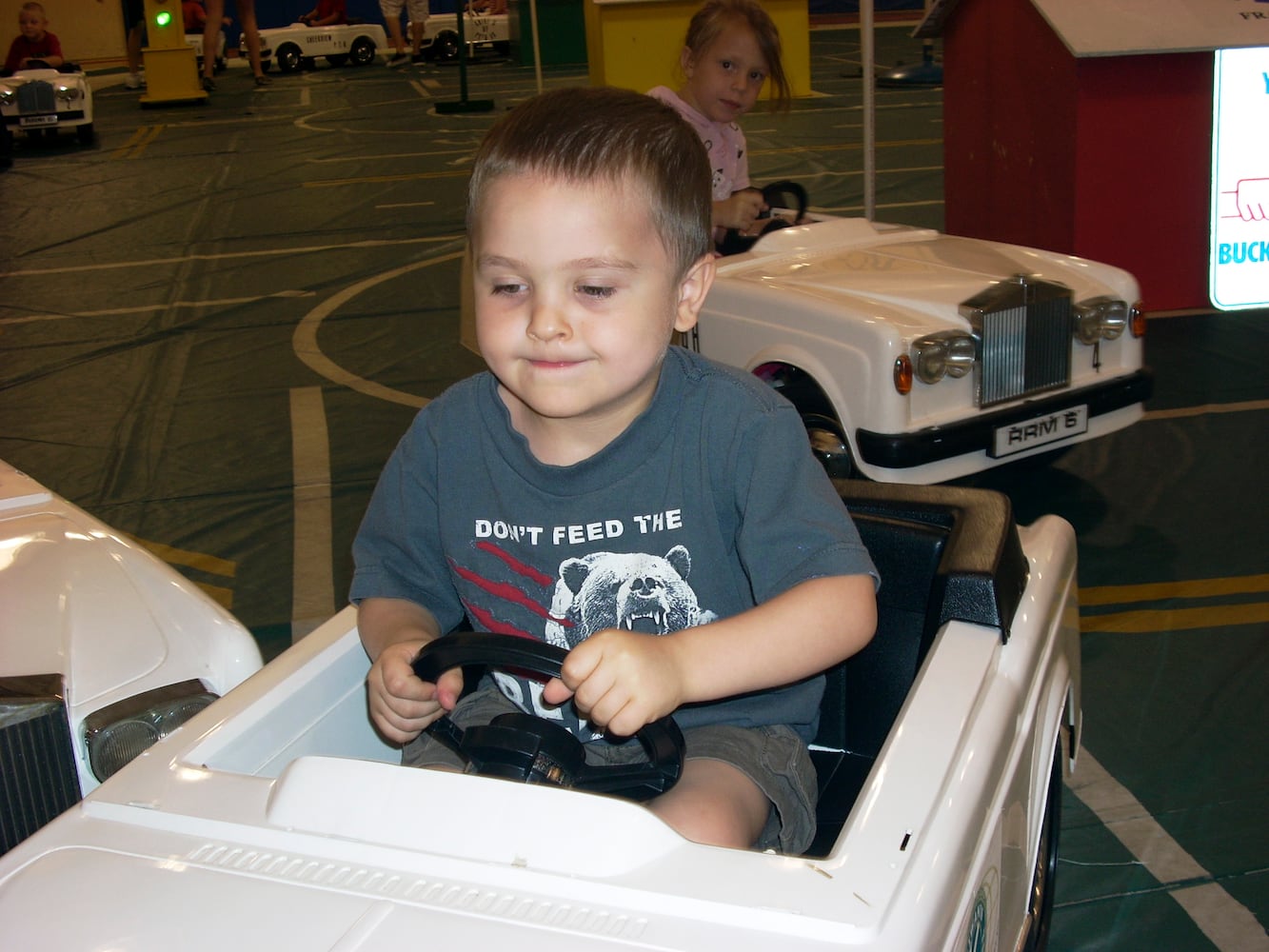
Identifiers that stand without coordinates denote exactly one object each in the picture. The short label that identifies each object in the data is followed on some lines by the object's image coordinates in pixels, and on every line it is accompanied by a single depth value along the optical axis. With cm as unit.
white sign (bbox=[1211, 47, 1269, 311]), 461
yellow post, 1388
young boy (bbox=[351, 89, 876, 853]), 129
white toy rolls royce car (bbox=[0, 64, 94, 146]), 1084
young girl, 374
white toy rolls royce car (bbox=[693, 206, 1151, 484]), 294
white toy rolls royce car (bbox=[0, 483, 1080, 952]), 95
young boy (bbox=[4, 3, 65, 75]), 1367
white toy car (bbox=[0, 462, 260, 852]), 143
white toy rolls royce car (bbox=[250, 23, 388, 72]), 1712
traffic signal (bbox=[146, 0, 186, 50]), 1354
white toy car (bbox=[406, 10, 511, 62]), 1788
